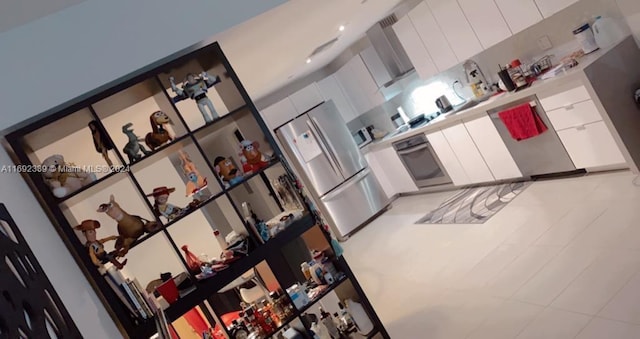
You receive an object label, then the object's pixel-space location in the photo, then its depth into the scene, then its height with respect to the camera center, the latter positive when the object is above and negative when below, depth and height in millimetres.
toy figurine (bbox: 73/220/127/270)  2521 +122
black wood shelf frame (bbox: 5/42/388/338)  2479 +241
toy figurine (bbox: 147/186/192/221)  2707 +136
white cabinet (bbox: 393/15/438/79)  5323 +385
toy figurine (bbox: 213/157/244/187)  2893 +133
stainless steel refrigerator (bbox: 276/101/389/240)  6465 -330
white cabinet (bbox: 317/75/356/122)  6992 +480
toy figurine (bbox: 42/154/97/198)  2488 +515
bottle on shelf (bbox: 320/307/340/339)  3039 -1018
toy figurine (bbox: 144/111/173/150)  2758 +522
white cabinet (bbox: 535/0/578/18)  3941 +6
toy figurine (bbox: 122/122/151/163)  2688 +502
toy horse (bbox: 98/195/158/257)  2598 +117
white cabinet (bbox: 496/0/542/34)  4059 +93
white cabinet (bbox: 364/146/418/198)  6637 -853
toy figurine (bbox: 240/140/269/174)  2947 +129
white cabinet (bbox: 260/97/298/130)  6535 +629
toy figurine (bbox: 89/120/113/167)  2604 +615
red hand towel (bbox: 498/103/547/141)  4297 -762
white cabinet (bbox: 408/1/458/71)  5008 +369
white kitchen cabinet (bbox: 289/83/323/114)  6680 +633
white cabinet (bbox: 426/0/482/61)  4664 +306
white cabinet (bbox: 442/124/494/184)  5258 -923
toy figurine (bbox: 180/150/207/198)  2832 +190
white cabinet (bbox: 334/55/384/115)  6544 +421
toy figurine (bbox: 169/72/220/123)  2816 +638
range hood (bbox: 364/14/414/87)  5898 +576
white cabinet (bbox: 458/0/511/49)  4340 +197
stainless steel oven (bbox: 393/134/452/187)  5941 -847
